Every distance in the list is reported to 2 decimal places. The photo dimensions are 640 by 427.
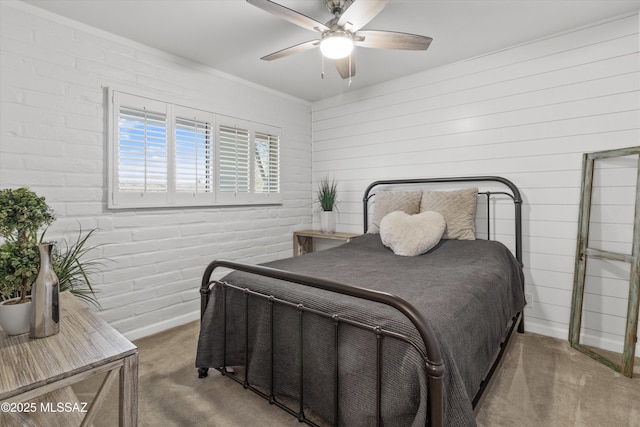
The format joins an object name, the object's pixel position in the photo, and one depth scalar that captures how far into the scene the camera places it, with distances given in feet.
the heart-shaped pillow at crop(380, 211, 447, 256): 8.28
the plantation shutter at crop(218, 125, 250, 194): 10.86
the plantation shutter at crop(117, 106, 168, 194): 8.45
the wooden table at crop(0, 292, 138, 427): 3.29
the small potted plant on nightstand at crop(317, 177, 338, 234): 12.64
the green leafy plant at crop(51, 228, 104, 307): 6.85
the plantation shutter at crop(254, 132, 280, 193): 12.01
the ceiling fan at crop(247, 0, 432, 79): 5.71
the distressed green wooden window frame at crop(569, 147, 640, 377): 6.82
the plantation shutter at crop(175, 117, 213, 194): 9.66
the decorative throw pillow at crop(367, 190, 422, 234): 9.87
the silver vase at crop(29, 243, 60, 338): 4.06
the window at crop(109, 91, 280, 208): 8.47
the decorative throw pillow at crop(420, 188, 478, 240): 8.86
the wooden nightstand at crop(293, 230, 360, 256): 11.96
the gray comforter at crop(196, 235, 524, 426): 3.92
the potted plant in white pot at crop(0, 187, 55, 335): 4.03
